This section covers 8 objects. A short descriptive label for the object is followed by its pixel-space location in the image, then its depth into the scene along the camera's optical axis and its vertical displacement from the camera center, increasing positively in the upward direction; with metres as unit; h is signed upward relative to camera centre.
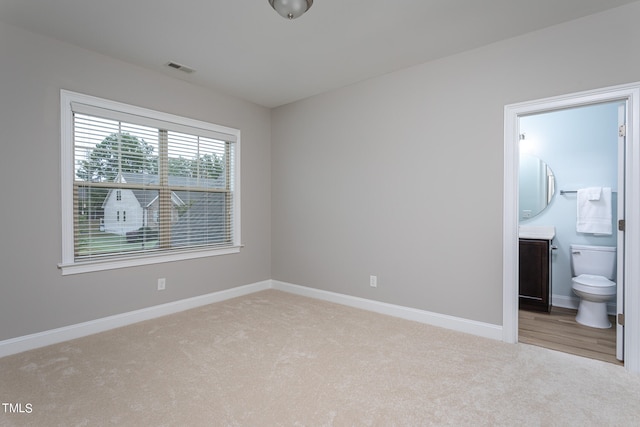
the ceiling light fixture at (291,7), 2.10 +1.37
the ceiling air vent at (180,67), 3.20 +1.48
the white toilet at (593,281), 3.16 -0.73
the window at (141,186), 2.92 +0.26
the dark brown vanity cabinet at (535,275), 3.62 -0.75
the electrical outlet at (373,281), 3.62 -0.81
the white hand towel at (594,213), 3.57 -0.03
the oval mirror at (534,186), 4.03 +0.31
